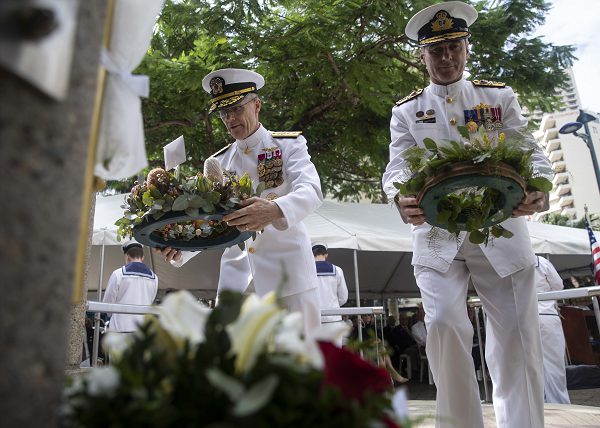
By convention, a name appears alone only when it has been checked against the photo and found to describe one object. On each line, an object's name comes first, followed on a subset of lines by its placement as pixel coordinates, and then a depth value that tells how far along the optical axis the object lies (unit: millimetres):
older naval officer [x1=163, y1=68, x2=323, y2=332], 3119
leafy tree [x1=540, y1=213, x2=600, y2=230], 36762
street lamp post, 10109
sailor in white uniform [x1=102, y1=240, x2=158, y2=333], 7598
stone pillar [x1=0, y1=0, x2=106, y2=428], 661
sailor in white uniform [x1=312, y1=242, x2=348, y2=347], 7777
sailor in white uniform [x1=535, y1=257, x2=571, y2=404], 7473
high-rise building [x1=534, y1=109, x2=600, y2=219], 81688
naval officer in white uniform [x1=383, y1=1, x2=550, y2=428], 2994
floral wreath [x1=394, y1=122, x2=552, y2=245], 2471
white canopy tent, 9305
